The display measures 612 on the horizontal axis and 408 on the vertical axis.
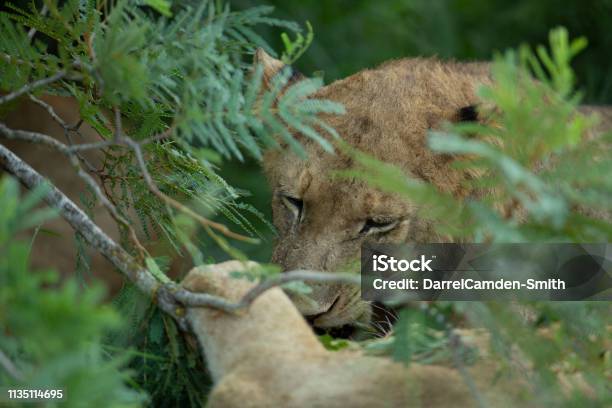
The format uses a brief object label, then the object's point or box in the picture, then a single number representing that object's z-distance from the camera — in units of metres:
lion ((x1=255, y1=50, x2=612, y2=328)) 6.44
